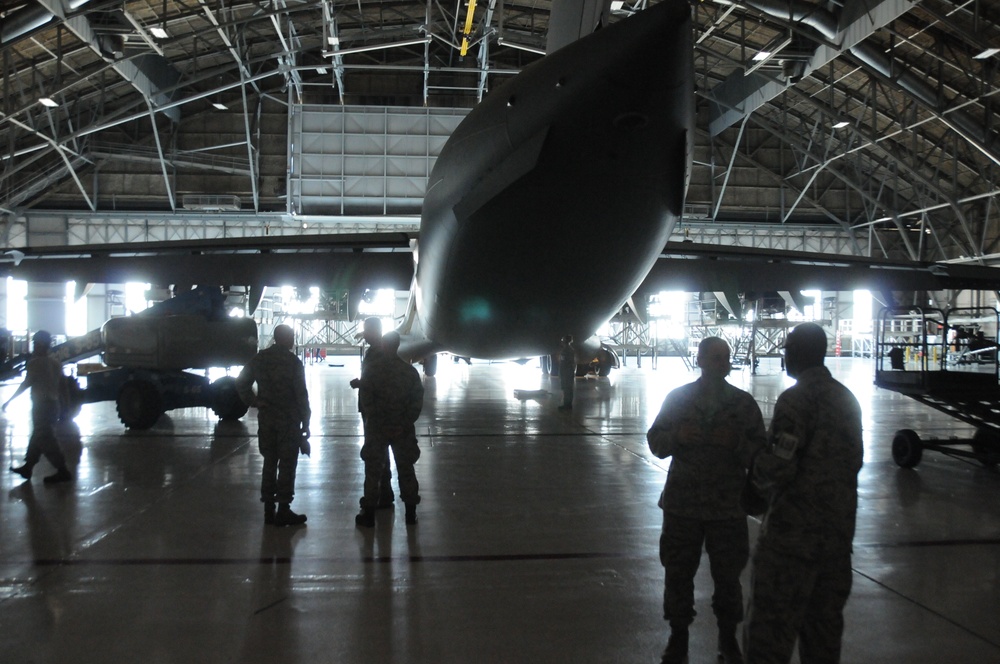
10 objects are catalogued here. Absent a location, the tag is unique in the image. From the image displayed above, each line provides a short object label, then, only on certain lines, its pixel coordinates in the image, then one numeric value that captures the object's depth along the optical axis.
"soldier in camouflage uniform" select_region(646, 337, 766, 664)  3.16
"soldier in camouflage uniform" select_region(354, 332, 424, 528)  5.38
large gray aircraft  5.35
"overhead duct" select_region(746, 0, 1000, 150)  22.66
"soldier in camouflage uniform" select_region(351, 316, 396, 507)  5.62
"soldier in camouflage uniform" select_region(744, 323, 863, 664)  2.73
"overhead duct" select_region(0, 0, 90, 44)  20.05
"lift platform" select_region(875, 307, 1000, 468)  7.65
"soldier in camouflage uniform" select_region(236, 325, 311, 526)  5.52
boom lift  10.77
